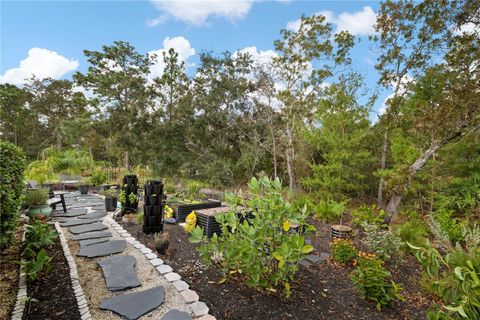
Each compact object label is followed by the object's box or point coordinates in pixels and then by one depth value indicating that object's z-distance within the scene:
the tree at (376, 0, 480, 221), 4.79
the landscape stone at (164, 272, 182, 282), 2.66
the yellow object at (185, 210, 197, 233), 4.22
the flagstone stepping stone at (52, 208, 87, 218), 5.31
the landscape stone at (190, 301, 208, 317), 2.11
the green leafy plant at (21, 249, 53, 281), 2.41
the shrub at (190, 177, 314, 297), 2.16
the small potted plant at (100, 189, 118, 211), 5.82
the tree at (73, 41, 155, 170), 10.30
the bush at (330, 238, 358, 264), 3.35
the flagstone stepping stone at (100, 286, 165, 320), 2.12
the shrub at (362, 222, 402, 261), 3.49
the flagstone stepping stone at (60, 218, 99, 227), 4.62
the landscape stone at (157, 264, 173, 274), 2.83
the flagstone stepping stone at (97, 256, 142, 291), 2.55
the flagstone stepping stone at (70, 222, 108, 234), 4.23
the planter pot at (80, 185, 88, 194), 8.40
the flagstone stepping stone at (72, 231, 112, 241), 3.90
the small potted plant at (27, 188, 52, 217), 4.38
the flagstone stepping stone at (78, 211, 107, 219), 5.18
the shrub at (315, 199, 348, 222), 5.52
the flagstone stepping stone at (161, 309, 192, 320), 2.04
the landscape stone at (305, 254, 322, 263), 3.46
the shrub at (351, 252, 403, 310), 2.40
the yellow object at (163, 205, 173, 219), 4.92
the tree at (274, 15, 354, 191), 7.27
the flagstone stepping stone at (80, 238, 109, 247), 3.64
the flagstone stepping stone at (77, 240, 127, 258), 3.30
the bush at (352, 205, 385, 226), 4.83
